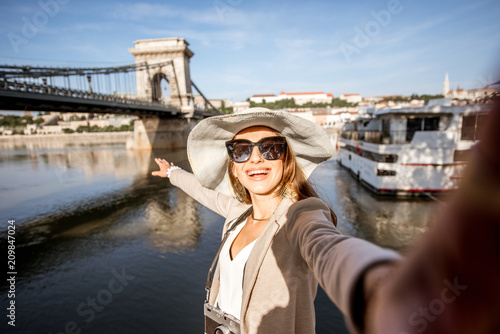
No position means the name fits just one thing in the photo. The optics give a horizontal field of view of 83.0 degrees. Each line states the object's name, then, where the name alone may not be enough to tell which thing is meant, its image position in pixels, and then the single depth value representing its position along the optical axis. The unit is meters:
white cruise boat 12.42
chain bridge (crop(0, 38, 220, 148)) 27.95
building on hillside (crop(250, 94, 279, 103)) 127.25
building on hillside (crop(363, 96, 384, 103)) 130.75
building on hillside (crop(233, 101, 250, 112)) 117.88
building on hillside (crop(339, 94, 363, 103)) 133.26
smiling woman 0.90
